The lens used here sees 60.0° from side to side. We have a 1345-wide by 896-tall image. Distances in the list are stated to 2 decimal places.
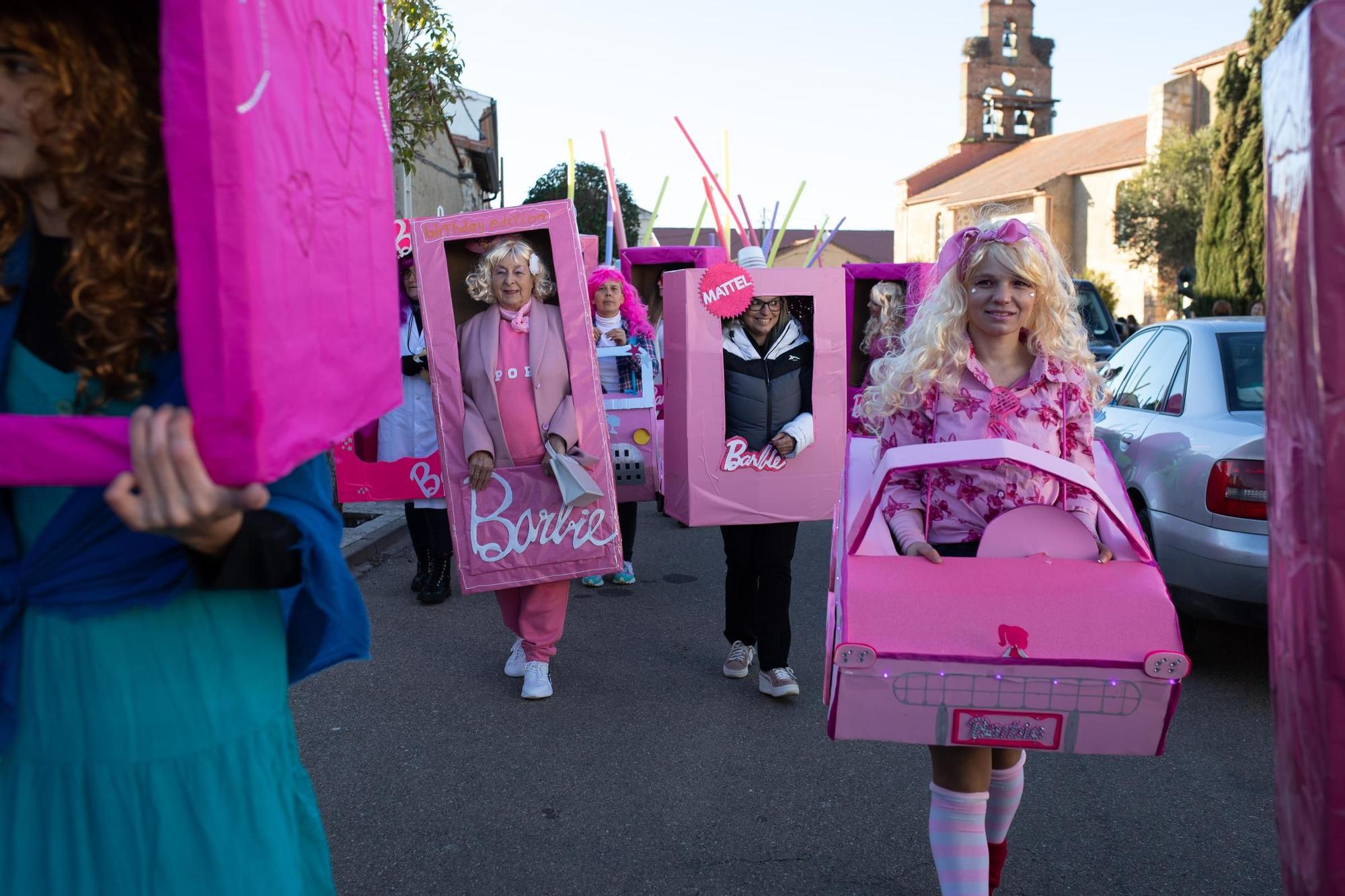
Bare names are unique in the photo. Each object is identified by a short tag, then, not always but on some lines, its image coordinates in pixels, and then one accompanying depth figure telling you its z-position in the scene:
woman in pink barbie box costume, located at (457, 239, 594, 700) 4.78
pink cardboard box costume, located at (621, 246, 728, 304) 8.57
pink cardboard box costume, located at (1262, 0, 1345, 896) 1.24
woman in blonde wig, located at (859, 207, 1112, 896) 2.73
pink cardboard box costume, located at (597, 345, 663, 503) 6.45
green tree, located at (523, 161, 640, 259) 27.50
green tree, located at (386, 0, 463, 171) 7.84
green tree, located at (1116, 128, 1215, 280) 42.84
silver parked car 4.79
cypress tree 27.92
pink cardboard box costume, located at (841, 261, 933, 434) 7.14
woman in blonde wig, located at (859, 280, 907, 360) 7.17
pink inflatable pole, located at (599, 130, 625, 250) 6.07
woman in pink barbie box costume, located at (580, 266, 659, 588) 6.82
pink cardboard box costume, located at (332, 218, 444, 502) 6.77
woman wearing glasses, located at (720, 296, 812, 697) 4.98
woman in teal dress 1.39
